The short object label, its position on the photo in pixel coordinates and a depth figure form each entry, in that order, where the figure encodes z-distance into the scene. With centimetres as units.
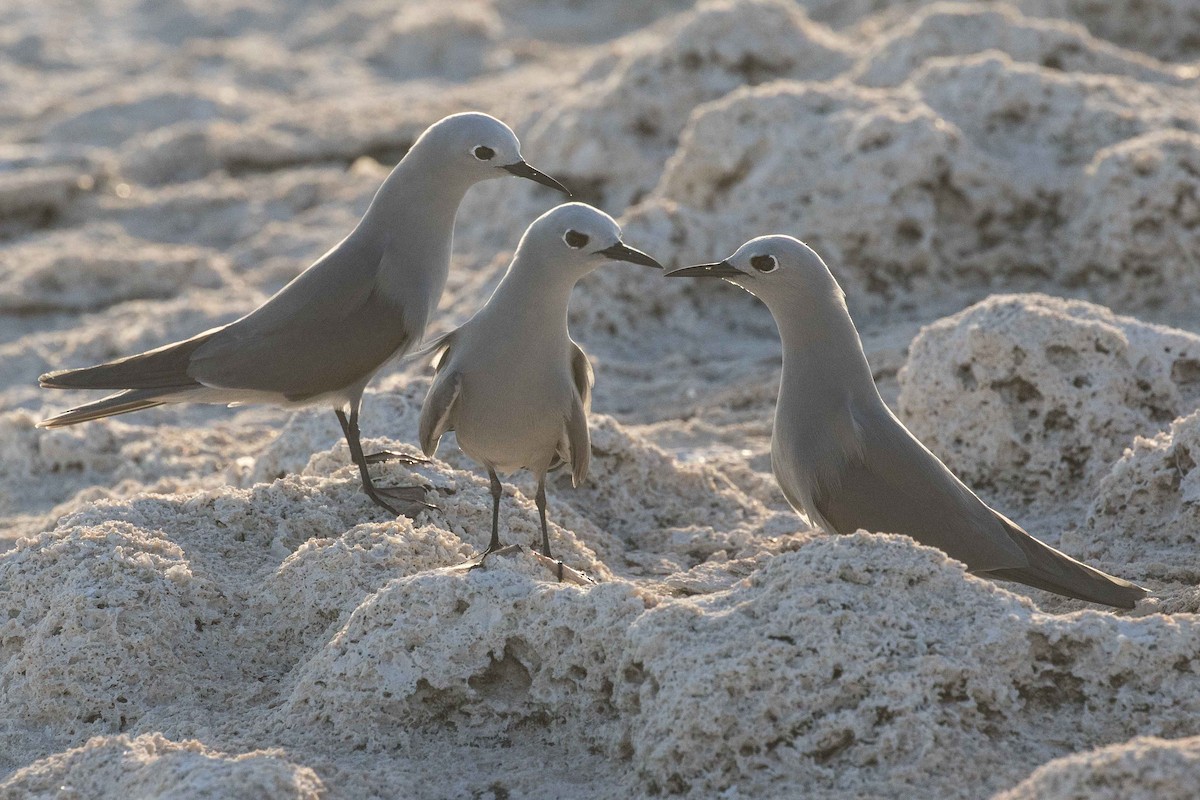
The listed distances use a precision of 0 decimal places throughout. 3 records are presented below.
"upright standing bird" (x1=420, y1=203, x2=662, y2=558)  799
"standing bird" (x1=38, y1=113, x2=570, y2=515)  902
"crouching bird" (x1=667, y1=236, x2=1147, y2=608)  759
